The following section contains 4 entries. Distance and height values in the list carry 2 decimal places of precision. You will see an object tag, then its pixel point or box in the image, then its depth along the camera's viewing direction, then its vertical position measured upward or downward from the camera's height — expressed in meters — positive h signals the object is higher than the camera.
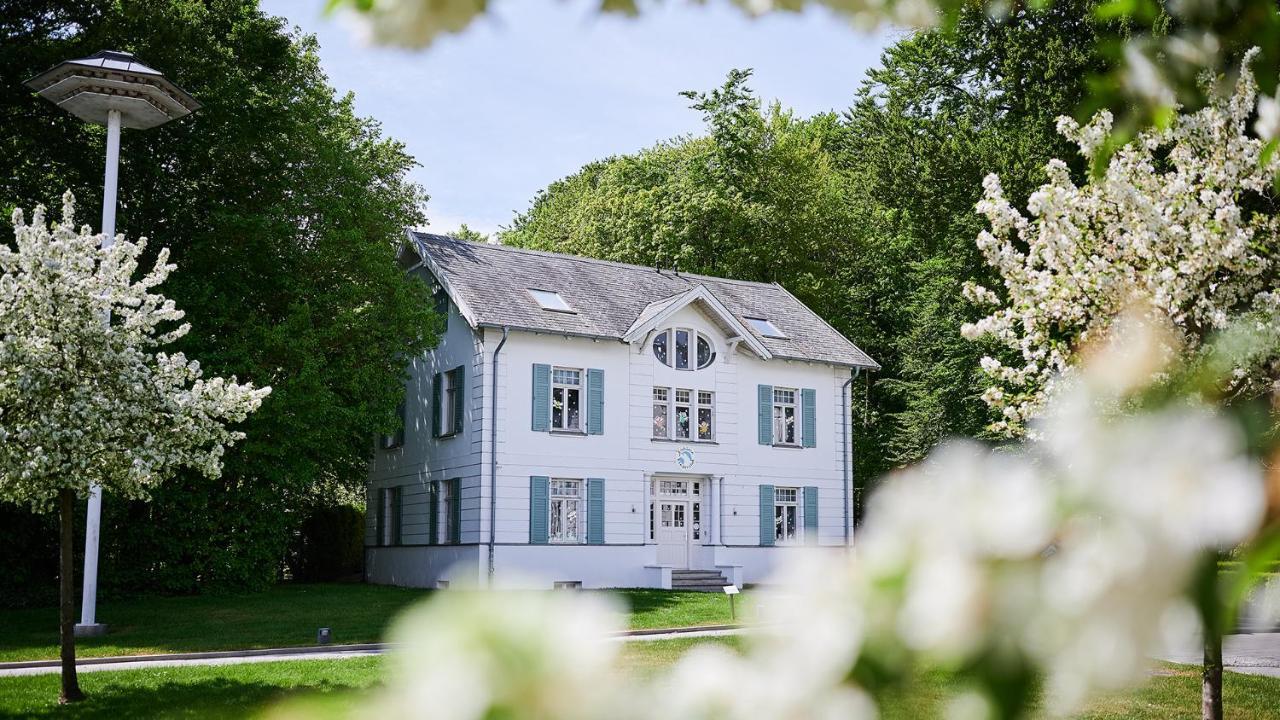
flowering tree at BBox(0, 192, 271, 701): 10.84 +1.07
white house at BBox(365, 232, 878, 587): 25.48 +1.57
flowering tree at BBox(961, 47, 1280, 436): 8.55 +1.97
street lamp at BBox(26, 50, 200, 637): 15.70 +5.63
